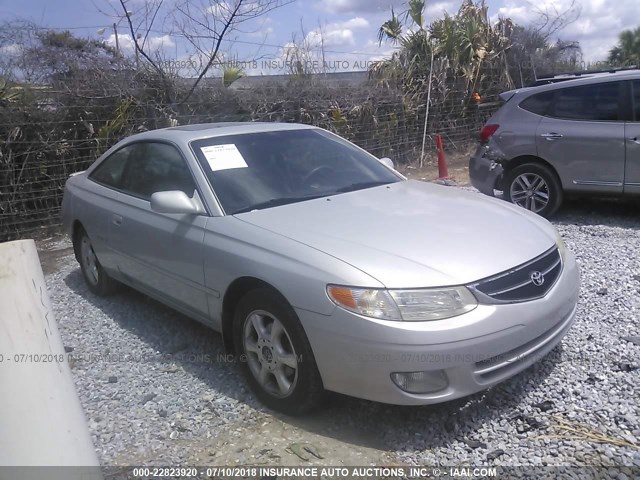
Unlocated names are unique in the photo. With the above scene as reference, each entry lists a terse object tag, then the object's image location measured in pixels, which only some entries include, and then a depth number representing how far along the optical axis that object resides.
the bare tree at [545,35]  15.70
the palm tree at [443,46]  13.12
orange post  10.21
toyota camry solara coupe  2.87
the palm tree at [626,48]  25.54
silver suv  6.51
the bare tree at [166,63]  8.92
